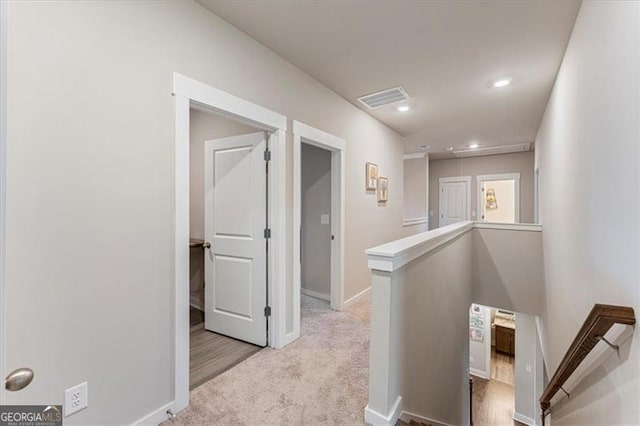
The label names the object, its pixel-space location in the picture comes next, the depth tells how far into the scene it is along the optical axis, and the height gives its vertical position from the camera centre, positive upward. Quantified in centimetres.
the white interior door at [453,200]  812 +38
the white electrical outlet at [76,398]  140 -90
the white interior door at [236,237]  268 -23
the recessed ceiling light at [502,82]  323 +146
